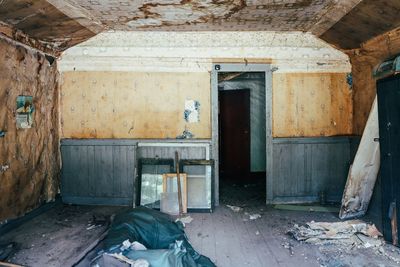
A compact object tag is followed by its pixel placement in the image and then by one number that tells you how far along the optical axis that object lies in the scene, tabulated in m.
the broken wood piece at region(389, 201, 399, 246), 3.08
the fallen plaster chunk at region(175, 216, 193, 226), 3.89
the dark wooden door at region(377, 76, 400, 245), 3.06
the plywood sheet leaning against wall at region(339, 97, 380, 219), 3.69
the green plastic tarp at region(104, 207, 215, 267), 2.51
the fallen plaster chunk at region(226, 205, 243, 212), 4.38
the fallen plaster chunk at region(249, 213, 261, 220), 4.03
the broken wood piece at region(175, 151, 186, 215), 4.22
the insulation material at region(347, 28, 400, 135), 3.57
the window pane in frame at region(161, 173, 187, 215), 4.33
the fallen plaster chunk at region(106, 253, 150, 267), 2.35
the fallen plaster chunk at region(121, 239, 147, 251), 2.64
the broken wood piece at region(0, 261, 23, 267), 2.50
